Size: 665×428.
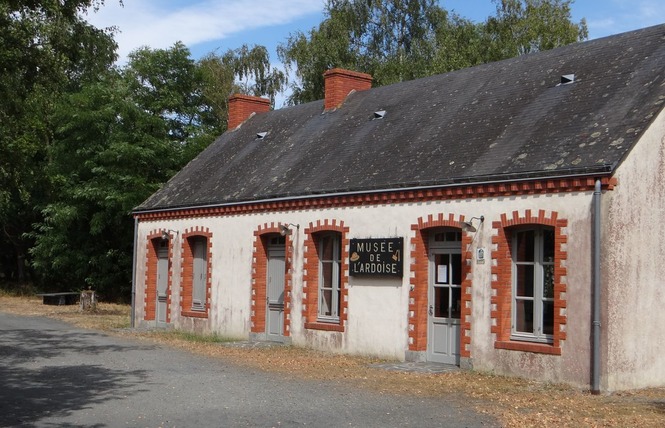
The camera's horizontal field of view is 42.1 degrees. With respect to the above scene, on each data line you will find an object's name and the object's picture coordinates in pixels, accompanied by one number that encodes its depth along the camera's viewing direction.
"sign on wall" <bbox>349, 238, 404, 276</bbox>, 16.28
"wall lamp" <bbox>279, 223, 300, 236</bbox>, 18.92
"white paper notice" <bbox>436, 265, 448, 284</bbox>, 15.81
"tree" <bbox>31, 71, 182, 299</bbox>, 32.56
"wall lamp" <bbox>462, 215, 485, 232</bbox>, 14.63
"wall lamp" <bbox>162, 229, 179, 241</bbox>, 23.31
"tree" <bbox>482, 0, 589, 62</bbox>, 35.66
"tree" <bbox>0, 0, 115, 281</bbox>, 13.14
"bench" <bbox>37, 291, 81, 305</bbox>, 34.03
